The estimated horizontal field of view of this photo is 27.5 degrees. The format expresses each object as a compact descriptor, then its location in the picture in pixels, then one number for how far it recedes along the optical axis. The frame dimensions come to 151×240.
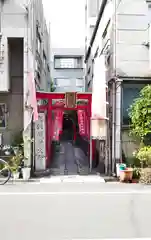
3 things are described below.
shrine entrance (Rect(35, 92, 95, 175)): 15.30
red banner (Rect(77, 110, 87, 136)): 17.78
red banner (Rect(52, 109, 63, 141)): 17.12
